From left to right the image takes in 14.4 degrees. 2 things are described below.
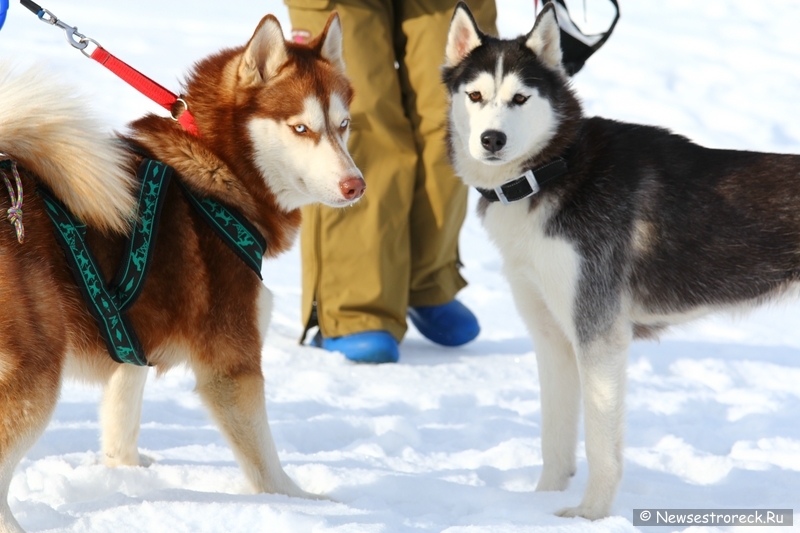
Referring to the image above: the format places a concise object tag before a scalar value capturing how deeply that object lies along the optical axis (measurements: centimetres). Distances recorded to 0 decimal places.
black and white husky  422
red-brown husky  400
